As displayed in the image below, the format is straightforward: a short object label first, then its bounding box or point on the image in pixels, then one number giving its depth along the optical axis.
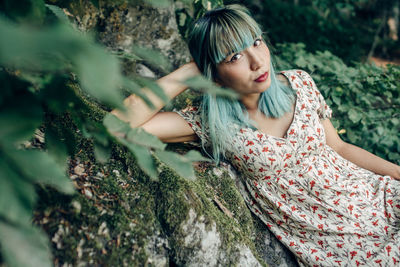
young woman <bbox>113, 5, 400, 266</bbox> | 1.72
